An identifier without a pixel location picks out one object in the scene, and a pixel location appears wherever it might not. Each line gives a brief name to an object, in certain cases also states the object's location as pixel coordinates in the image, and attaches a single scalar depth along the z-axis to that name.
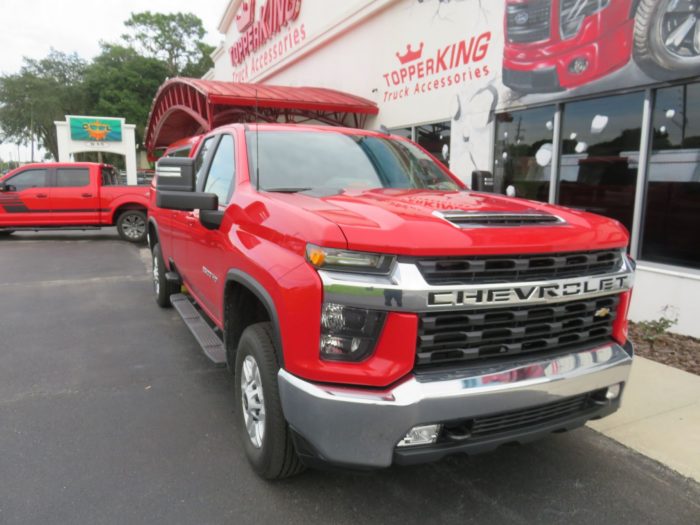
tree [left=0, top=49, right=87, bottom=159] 46.06
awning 10.92
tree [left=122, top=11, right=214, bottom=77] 56.16
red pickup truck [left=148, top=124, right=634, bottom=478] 2.10
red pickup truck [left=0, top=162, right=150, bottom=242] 12.31
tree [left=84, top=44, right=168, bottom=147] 46.50
